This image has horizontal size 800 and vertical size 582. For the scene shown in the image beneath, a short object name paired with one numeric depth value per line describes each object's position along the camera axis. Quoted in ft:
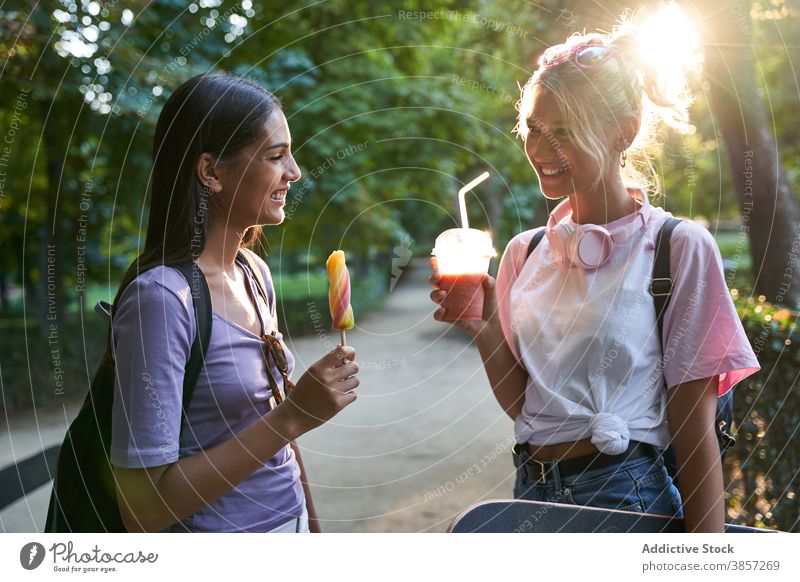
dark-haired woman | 5.04
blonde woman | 5.41
